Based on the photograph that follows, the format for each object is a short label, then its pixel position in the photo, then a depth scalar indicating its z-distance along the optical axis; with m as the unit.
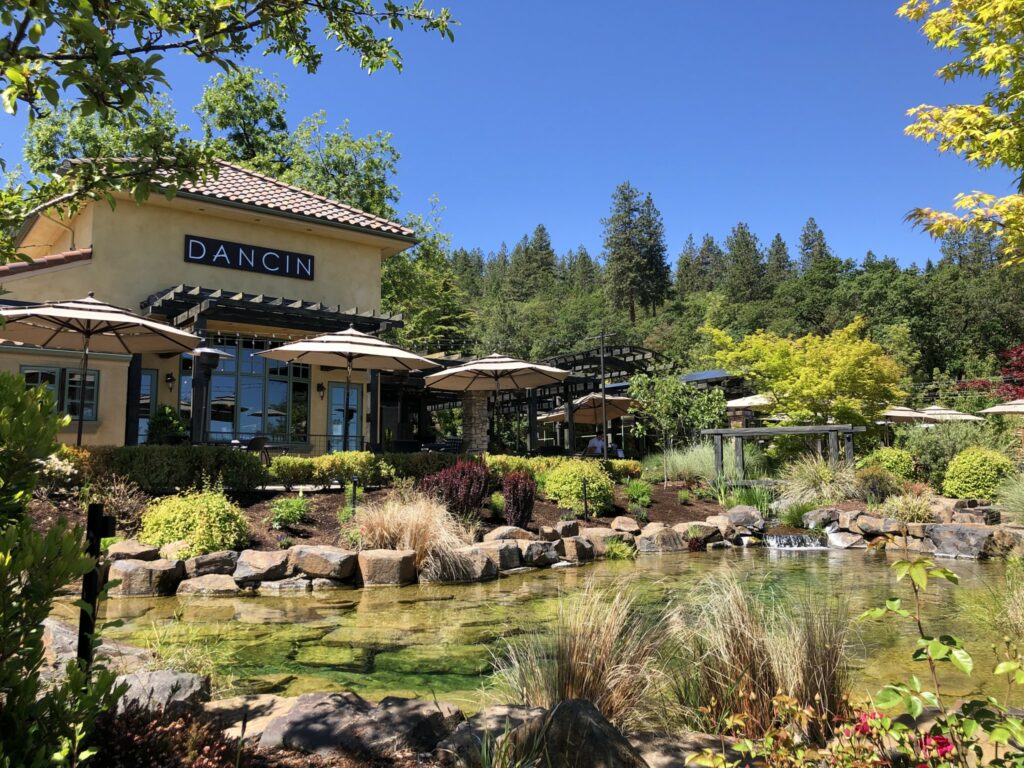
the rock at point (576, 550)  9.16
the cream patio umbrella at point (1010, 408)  16.23
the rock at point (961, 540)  9.61
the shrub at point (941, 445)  14.50
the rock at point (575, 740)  2.26
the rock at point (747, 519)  11.58
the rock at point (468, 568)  7.65
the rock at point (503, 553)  8.16
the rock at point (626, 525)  10.44
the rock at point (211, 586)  6.71
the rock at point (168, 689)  2.68
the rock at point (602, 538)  9.55
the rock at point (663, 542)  10.04
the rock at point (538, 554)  8.57
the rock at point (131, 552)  6.90
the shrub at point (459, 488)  9.42
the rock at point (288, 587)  7.06
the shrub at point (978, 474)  12.38
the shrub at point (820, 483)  12.72
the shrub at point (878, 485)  12.68
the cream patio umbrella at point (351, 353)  11.02
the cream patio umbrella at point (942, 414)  20.33
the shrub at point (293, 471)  10.74
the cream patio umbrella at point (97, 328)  8.96
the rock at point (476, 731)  2.35
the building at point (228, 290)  12.94
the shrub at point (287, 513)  8.51
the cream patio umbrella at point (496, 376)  14.08
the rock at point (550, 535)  9.42
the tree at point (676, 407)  20.36
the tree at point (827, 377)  16.33
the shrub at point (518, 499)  9.88
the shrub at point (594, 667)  3.11
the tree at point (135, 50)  2.26
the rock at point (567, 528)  9.71
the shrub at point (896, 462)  13.87
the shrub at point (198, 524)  7.35
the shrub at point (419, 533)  7.66
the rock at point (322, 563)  7.26
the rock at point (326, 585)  7.22
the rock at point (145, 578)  6.50
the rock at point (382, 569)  7.32
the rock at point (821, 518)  11.56
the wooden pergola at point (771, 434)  13.39
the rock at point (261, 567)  7.08
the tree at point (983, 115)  6.40
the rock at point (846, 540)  10.81
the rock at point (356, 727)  2.49
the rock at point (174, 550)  7.11
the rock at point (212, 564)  6.95
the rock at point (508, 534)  8.93
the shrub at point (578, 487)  11.47
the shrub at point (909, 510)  11.16
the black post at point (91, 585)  2.06
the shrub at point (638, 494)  12.25
